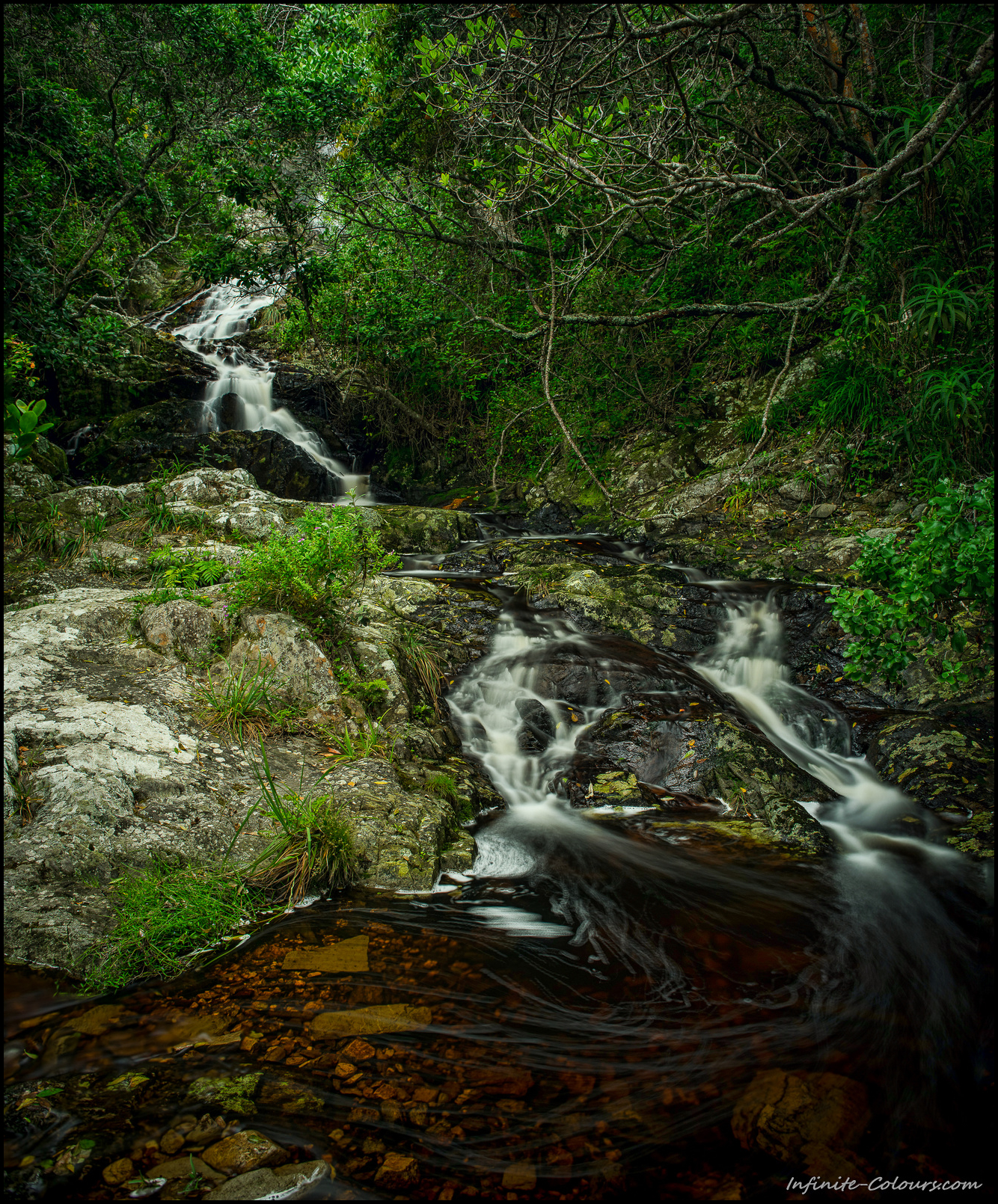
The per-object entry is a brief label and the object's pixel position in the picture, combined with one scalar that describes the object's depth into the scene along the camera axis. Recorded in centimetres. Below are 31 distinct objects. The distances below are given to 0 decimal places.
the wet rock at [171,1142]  182
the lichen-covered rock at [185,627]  448
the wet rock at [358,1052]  218
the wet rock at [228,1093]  196
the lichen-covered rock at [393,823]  339
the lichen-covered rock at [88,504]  616
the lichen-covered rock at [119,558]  558
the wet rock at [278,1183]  172
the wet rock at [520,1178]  182
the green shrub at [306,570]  462
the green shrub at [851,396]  742
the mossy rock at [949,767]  389
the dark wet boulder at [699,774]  418
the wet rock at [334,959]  265
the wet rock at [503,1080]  212
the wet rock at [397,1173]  179
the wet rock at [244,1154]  179
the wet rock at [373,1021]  231
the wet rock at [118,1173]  171
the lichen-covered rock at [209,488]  693
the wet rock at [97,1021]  226
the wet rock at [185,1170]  175
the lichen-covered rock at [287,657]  439
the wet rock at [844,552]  676
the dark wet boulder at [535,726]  509
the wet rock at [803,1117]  196
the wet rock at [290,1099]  198
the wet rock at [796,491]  795
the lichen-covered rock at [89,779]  269
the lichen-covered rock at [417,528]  870
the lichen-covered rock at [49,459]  709
